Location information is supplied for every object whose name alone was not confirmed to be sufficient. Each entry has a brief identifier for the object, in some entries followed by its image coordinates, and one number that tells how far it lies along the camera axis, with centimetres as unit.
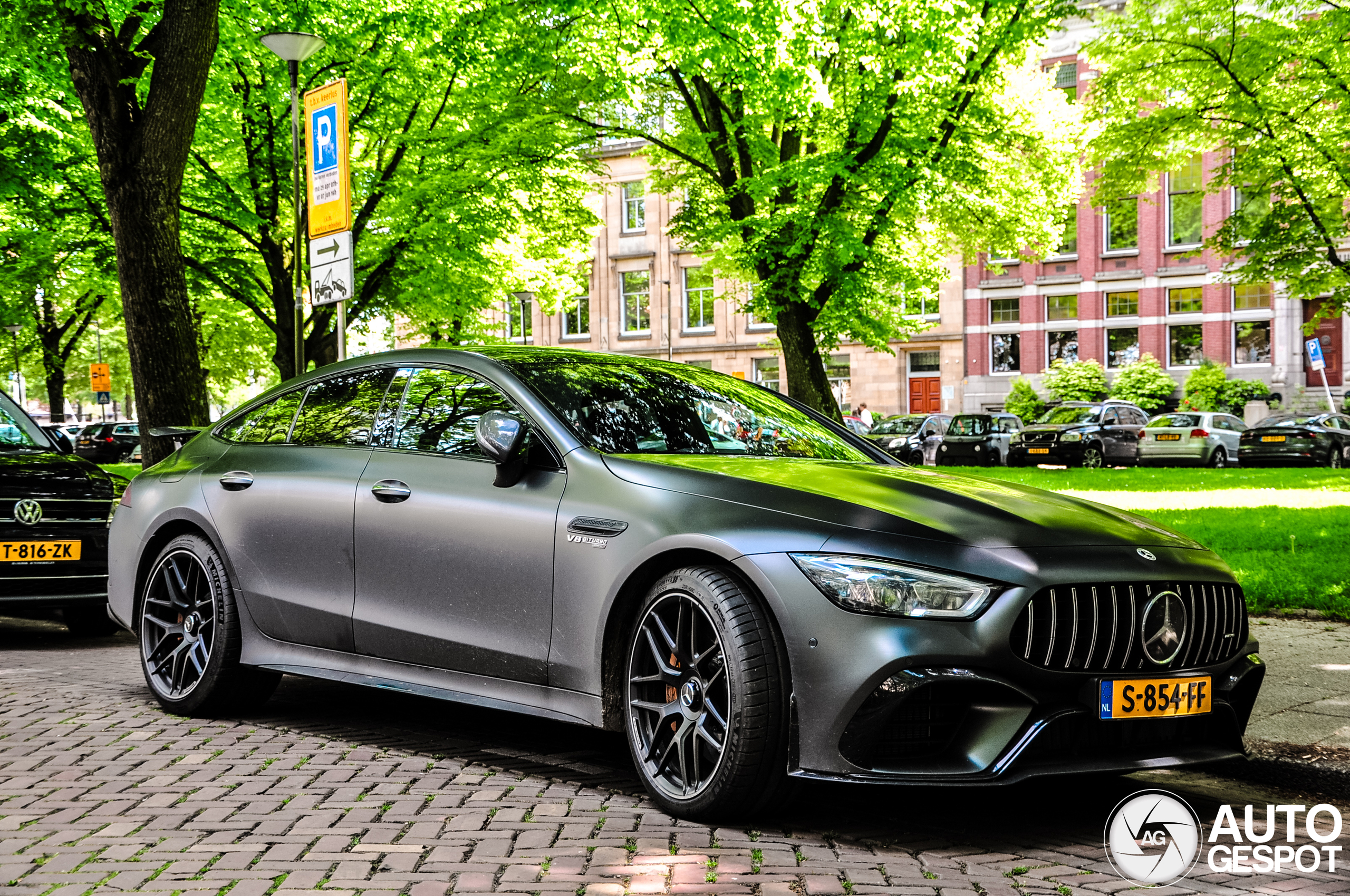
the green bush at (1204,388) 4441
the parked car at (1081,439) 3331
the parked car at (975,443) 3472
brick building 4678
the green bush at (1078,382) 4712
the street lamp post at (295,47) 1778
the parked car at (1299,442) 3234
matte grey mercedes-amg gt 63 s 372
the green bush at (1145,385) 4584
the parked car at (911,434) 3581
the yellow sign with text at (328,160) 1027
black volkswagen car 812
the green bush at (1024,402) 4756
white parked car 3353
